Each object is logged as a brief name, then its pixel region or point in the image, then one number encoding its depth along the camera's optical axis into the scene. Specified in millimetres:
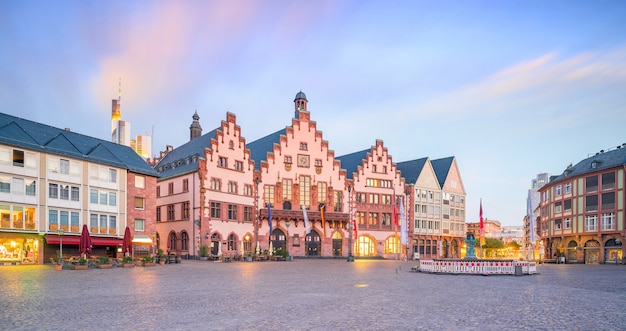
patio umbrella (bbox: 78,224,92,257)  39906
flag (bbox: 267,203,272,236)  63162
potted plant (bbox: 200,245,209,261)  57344
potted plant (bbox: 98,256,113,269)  38434
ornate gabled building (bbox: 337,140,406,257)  78062
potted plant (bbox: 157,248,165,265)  44406
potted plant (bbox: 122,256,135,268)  40156
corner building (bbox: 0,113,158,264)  45000
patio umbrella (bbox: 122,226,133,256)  43219
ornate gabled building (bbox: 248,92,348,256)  69500
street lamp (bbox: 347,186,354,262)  73562
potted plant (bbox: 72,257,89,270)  36391
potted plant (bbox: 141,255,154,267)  41906
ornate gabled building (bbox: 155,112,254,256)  61688
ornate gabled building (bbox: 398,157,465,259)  84188
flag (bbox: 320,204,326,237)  69312
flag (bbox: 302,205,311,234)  60569
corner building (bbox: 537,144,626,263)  68500
